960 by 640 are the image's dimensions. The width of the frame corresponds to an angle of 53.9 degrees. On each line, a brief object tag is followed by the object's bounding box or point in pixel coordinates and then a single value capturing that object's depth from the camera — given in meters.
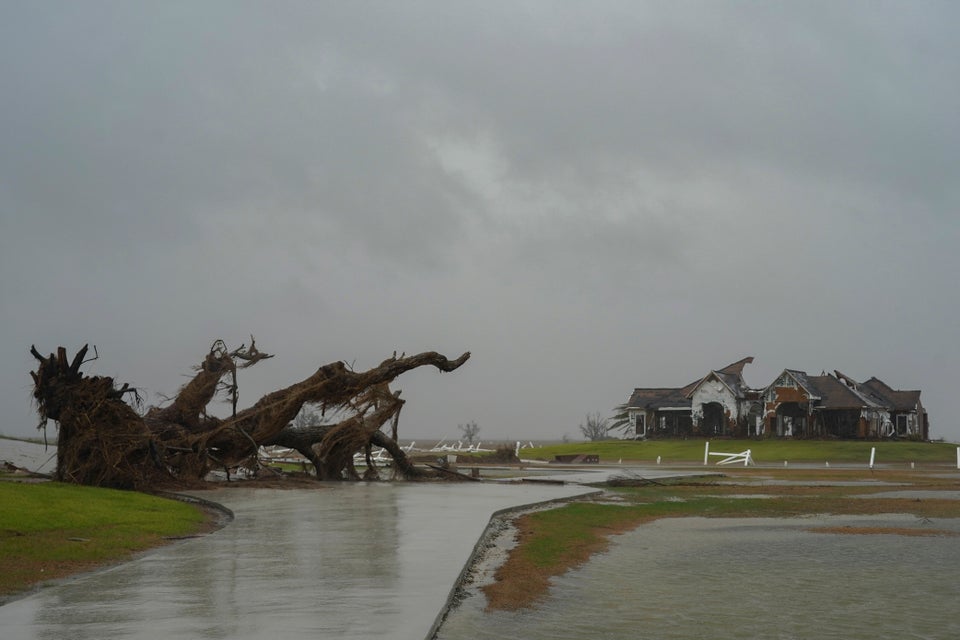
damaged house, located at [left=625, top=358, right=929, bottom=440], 76.19
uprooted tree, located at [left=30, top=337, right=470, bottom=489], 21.70
